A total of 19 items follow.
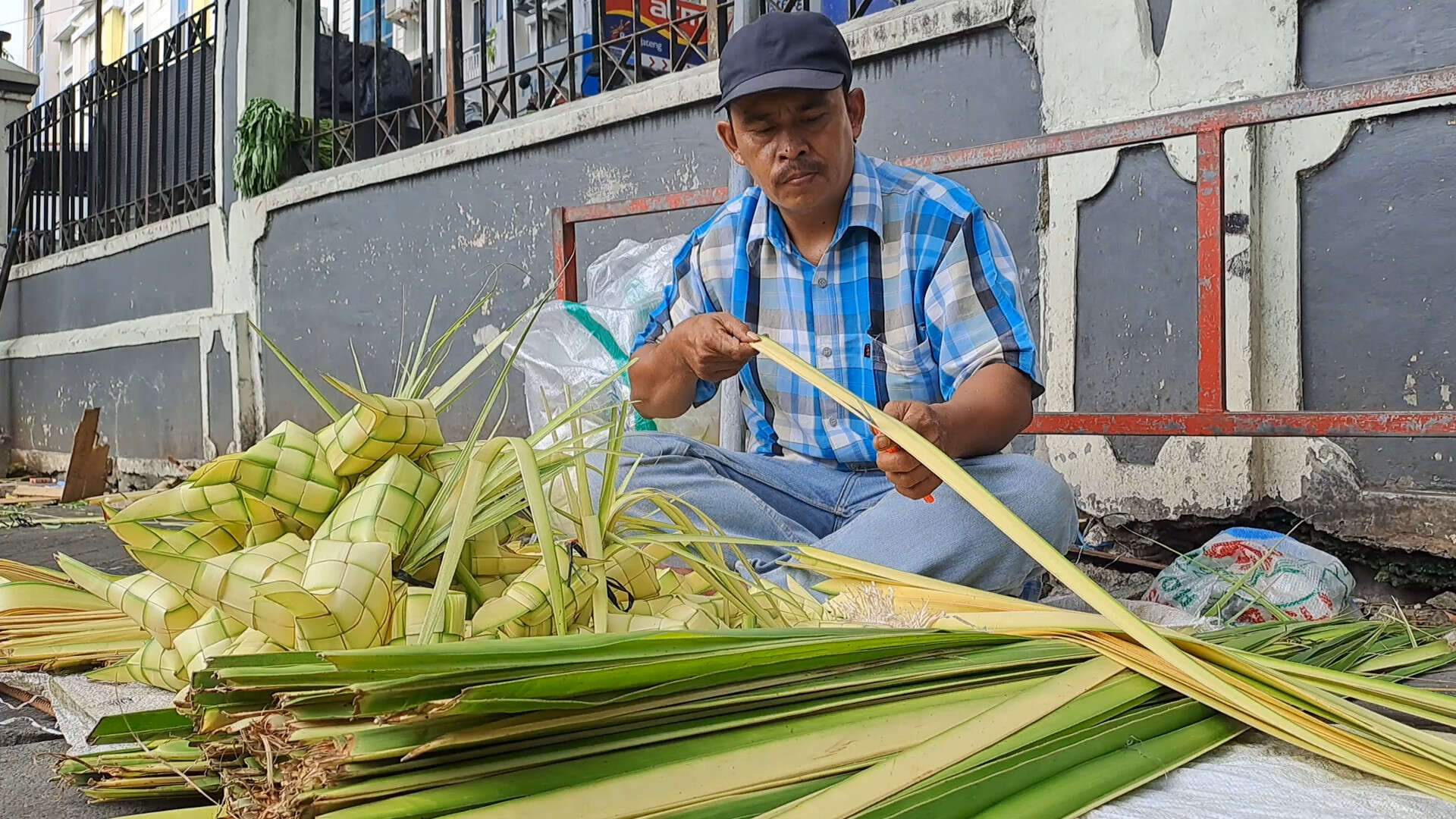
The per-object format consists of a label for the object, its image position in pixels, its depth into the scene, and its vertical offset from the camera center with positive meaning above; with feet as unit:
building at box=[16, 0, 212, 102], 82.53 +32.84
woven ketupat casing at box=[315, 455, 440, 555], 3.62 -0.32
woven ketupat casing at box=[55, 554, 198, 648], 4.01 -0.72
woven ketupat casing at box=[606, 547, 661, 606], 4.05 -0.63
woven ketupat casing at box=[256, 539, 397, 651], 3.16 -0.55
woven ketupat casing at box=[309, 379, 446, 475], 3.84 -0.07
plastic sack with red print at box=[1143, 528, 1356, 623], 6.67 -1.19
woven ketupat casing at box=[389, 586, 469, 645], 3.33 -0.66
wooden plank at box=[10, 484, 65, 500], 20.97 -1.48
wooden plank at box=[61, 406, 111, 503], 19.10 -0.83
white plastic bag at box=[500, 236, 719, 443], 8.98 +0.62
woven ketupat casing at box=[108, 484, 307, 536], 3.78 -0.32
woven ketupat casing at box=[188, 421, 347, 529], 3.86 -0.21
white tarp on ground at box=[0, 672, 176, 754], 4.14 -1.18
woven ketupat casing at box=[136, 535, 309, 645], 3.22 -0.53
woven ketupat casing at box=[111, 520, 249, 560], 3.93 -0.46
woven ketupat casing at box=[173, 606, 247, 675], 3.80 -0.80
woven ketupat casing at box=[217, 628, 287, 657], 3.53 -0.78
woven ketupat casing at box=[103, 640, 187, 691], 4.20 -1.04
